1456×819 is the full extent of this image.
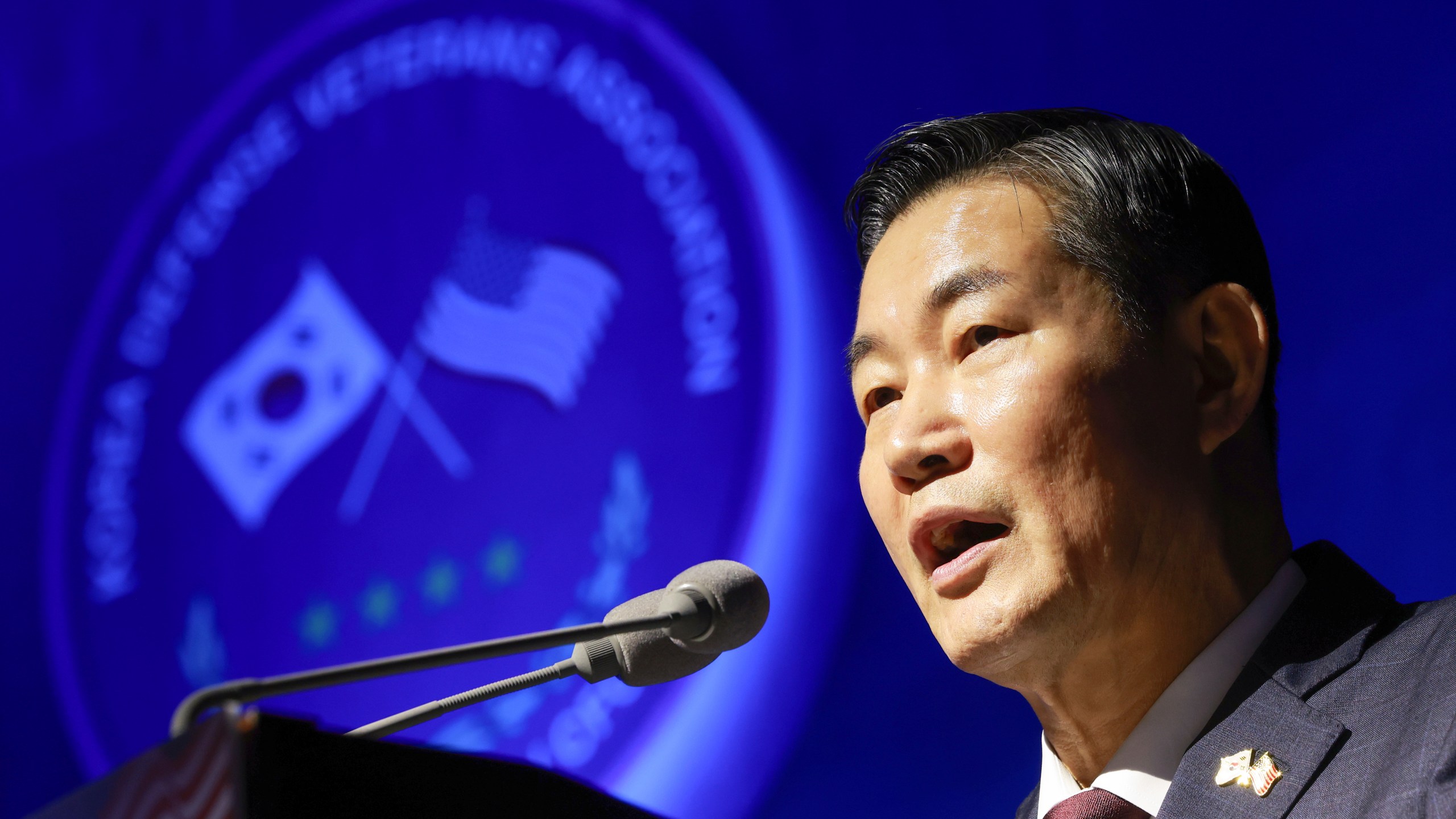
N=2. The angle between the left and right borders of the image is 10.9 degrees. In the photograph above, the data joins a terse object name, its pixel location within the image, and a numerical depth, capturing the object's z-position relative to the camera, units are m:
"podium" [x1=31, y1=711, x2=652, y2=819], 2.27
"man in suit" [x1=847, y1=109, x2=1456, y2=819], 2.52
